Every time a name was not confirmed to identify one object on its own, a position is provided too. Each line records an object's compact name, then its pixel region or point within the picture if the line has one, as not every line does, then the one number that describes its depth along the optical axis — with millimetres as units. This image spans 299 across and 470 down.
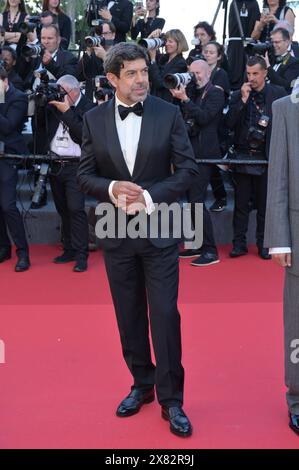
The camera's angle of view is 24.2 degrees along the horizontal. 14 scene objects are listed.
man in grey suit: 3125
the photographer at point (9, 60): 6797
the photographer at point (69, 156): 6094
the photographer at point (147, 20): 8617
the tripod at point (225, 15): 8244
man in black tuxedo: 3104
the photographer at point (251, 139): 6123
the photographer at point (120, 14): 8492
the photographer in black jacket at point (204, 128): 6141
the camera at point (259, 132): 6090
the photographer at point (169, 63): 6977
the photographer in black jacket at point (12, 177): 6203
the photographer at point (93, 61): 7336
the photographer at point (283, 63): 6734
